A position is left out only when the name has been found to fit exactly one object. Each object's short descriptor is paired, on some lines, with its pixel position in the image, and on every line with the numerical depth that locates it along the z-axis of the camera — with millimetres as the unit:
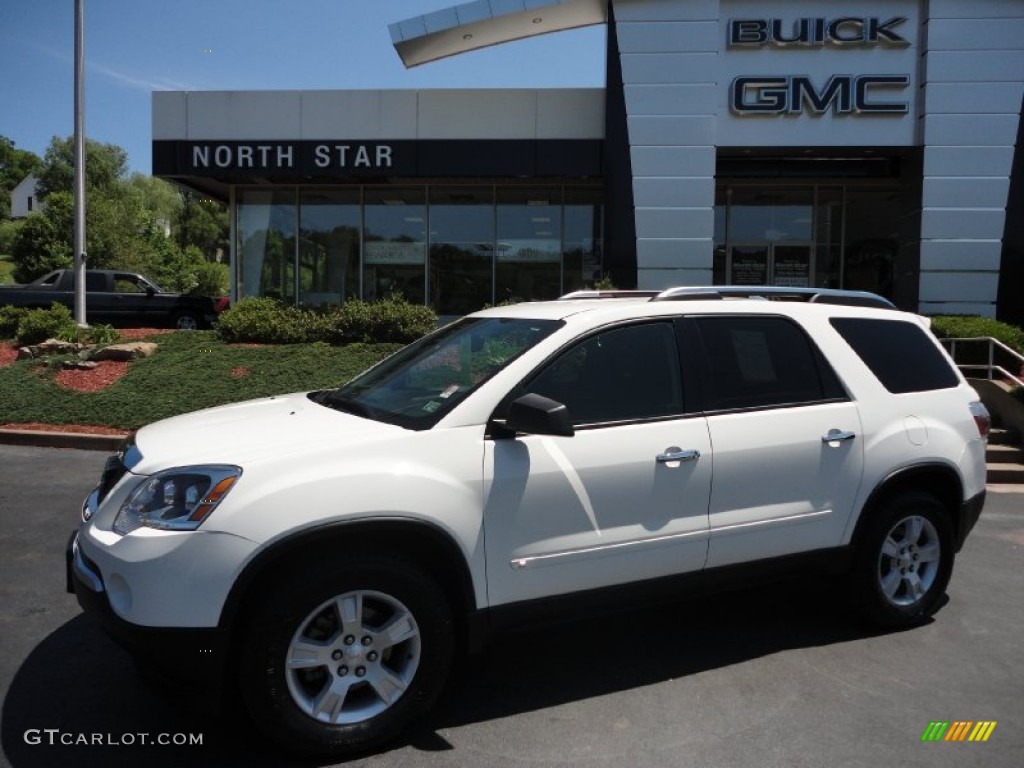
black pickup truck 18156
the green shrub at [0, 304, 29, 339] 15258
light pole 15789
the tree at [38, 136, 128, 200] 60750
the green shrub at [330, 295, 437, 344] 14109
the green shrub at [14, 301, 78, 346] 14148
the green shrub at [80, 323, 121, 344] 14008
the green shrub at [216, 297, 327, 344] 14297
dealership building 15516
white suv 2939
